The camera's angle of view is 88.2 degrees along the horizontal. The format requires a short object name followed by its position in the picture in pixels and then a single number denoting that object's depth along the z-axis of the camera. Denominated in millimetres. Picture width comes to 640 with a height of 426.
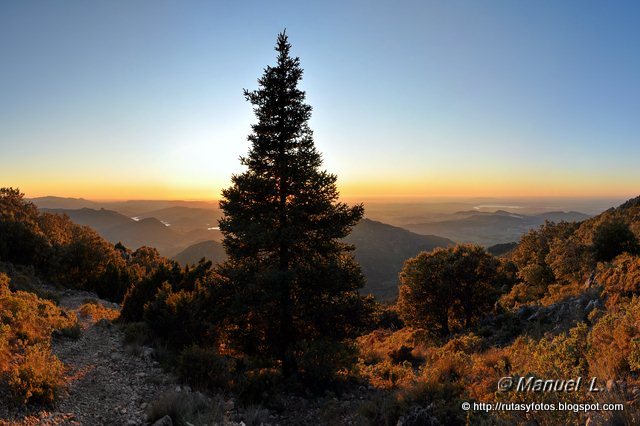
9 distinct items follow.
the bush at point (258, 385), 10726
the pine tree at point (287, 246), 11875
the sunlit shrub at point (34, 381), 7079
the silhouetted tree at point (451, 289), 25656
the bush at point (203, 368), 10781
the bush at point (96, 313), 18359
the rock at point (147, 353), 11852
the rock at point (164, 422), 7125
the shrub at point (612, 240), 21922
